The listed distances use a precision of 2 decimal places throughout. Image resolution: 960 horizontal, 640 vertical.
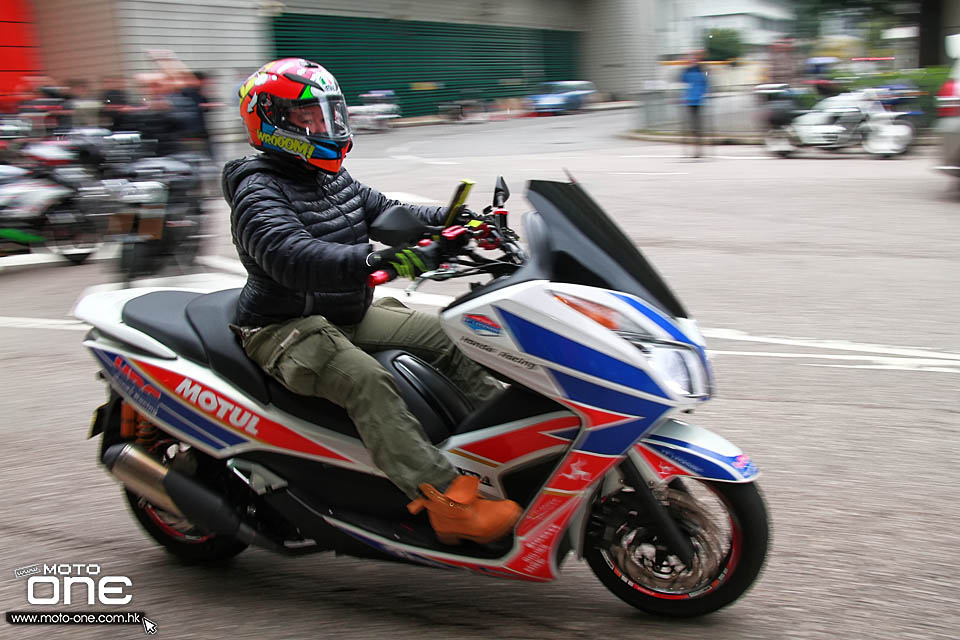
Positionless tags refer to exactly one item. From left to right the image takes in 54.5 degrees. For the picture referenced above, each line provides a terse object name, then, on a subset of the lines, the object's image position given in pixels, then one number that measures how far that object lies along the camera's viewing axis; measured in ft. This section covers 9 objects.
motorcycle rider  9.66
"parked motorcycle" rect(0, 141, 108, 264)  33.12
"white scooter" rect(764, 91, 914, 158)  51.88
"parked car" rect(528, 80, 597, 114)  123.75
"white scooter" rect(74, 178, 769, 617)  8.87
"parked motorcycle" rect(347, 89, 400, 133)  100.42
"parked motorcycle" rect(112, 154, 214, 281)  28.76
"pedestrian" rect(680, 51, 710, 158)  55.98
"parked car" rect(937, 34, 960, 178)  35.12
